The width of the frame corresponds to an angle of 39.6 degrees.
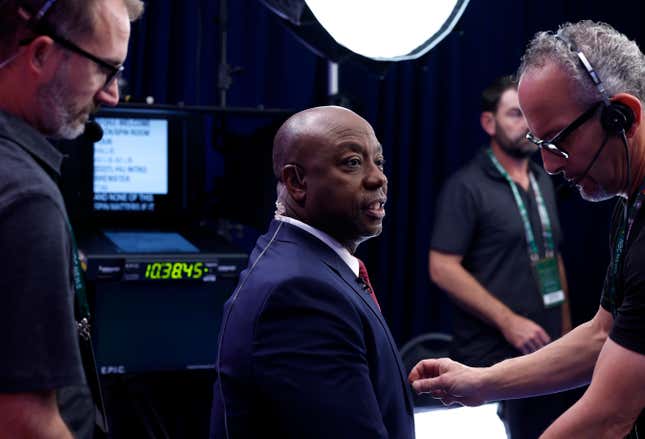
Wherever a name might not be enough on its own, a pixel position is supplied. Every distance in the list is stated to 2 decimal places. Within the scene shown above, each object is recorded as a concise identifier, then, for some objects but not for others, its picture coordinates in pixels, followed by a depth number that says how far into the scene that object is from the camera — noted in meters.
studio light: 1.83
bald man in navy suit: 1.31
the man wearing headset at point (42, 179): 1.02
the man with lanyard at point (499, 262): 3.14
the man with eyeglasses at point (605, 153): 1.44
